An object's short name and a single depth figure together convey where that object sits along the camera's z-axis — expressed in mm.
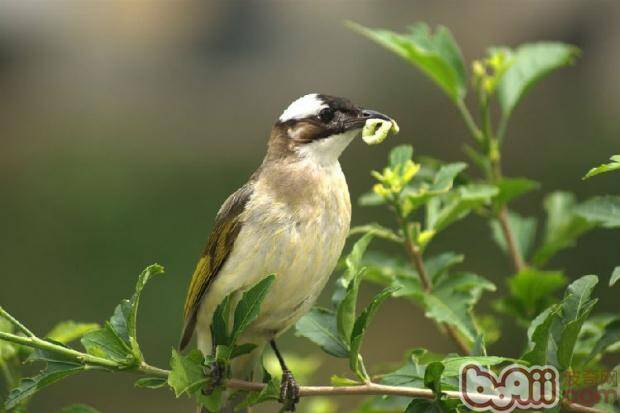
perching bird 3628
